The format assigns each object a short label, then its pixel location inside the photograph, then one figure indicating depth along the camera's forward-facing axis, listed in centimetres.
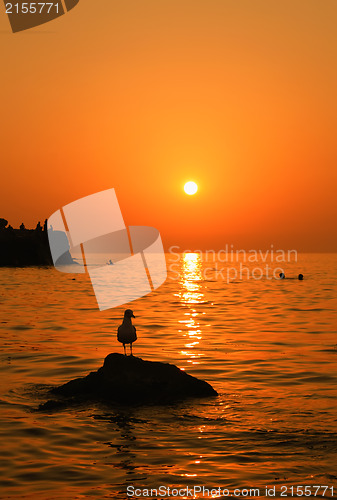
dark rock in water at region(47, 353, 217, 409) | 1309
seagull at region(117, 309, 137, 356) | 1471
